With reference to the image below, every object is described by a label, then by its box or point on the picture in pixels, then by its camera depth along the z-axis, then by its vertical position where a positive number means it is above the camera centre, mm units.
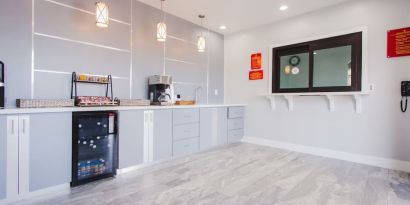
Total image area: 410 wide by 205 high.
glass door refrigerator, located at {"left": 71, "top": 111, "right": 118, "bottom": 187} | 2264 -536
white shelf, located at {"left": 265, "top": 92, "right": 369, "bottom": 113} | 3248 +104
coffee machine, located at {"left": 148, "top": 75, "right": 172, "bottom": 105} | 3385 +209
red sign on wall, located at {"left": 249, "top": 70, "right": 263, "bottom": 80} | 4504 +608
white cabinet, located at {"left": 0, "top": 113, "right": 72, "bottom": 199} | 1837 -495
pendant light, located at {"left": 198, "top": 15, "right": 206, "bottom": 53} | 3816 +1088
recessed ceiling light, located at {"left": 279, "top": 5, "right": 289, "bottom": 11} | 3559 +1657
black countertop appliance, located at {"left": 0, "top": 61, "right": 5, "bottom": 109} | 1961 +81
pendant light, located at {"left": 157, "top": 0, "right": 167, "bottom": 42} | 3195 +1090
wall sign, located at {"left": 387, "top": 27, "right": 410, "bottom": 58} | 2848 +852
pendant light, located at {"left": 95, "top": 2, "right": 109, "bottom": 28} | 2553 +1087
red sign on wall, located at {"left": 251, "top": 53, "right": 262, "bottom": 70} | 4516 +913
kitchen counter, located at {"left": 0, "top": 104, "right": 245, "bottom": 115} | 1838 -87
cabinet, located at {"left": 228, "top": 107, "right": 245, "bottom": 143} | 4441 -476
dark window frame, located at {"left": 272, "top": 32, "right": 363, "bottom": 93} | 3240 +846
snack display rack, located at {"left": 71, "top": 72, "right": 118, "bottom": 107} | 2537 +123
